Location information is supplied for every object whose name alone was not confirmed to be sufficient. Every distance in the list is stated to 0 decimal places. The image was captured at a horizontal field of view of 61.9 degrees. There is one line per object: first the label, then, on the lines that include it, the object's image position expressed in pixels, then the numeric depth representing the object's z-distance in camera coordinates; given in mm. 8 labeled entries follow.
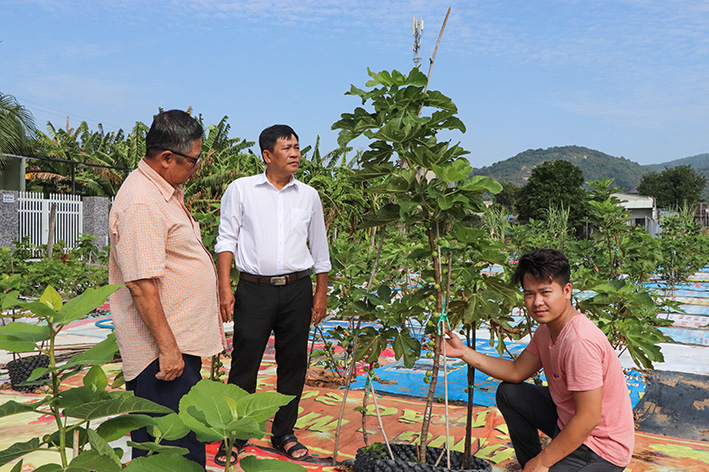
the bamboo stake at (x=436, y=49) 2545
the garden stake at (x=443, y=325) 2408
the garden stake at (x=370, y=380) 2725
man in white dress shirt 3068
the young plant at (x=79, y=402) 883
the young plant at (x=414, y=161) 2344
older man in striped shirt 1996
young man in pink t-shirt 2182
